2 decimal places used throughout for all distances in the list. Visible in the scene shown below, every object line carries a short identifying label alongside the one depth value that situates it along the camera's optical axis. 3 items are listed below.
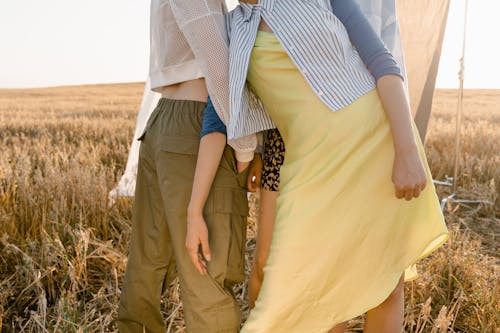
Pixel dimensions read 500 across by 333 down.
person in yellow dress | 1.16
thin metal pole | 4.18
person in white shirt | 1.32
